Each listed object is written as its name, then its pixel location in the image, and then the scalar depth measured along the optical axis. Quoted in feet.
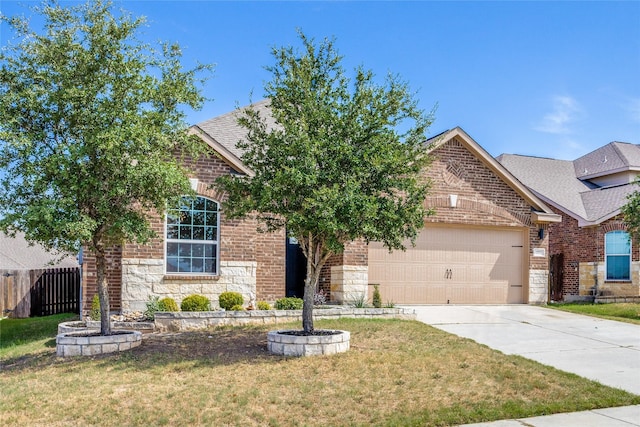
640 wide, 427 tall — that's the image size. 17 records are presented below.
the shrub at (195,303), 43.52
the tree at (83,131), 32.81
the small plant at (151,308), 42.50
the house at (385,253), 46.85
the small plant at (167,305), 43.73
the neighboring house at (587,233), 69.10
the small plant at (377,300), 48.81
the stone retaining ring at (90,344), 34.42
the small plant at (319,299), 51.39
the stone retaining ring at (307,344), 33.19
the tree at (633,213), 54.44
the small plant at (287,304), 45.37
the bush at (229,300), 45.42
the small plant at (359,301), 48.98
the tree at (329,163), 32.19
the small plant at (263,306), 45.46
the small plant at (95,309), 42.42
